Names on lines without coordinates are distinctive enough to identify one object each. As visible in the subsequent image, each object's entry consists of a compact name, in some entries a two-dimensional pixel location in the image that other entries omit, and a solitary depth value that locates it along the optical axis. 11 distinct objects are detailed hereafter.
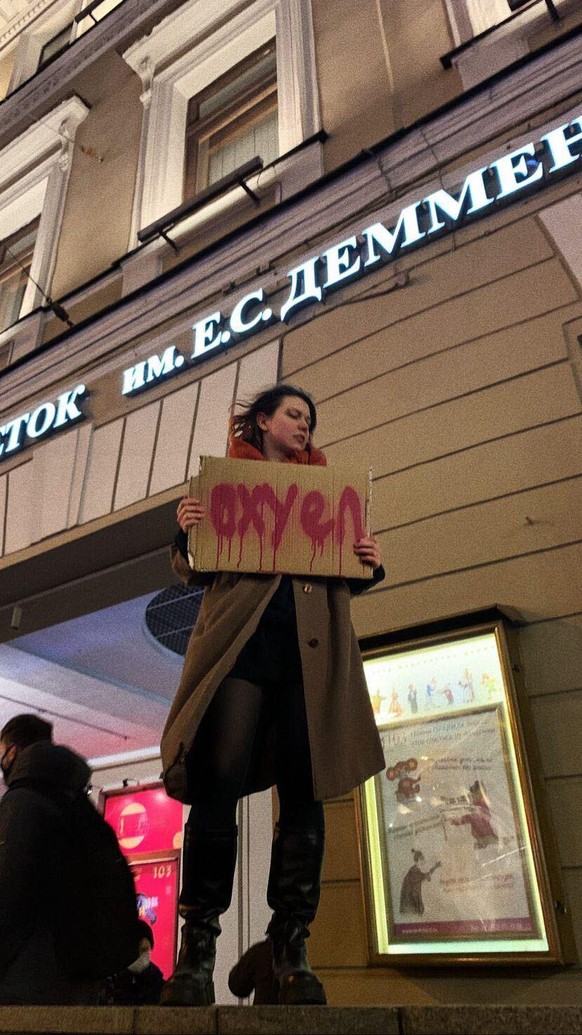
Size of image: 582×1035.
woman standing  1.81
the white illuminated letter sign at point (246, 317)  4.88
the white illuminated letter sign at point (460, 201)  4.17
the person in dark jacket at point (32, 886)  2.25
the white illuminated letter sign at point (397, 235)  4.36
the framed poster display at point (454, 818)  2.56
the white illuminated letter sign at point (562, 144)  3.92
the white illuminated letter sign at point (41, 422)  5.72
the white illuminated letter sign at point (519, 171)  4.02
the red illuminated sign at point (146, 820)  7.75
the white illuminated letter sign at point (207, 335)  5.05
